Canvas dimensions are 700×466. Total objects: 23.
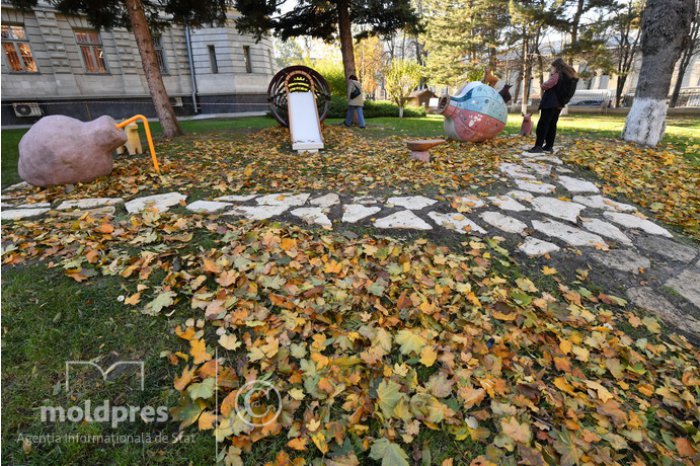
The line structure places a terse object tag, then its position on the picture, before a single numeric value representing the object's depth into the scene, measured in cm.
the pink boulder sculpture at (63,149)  431
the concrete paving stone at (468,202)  393
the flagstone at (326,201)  398
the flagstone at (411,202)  394
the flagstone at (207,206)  377
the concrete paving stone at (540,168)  525
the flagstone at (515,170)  504
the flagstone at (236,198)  411
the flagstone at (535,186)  453
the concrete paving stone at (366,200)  405
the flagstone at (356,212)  359
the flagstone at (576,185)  460
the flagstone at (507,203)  397
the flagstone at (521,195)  424
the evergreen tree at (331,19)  946
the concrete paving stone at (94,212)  362
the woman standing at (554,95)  595
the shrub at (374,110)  1639
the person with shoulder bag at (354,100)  1017
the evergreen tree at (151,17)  753
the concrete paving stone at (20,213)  365
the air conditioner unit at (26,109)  1646
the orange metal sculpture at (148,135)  500
